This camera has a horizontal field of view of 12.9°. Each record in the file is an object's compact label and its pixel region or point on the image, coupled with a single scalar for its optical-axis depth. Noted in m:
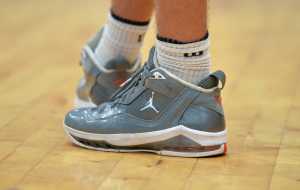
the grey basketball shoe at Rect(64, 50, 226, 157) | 2.30
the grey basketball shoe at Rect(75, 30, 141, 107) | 2.56
